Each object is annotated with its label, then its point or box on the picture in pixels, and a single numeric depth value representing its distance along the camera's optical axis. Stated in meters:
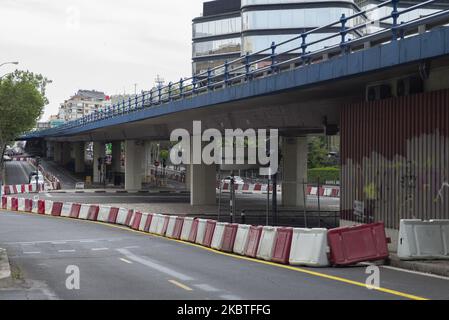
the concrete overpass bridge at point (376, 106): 16.05
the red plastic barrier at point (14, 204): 42.86
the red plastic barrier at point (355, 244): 15.65
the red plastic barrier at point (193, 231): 22.92
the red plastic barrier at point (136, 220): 29.19
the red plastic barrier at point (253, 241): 18.14
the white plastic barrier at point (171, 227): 25.10
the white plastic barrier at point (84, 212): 35.09
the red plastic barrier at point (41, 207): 39.75
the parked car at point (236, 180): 74.81
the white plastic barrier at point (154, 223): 27.03
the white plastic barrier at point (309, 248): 15.75
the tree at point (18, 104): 81.75
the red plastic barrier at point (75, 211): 36.06
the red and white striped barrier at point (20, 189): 59.94
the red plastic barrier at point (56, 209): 38.11
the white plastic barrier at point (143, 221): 28.29
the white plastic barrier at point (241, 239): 18.95
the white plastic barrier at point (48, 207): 39.00
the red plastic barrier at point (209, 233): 21.41
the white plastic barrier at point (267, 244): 17.34
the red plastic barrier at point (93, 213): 34.25
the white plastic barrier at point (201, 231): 22.17
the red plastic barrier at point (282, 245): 16.61
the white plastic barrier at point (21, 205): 42.28
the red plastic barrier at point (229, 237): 19.72
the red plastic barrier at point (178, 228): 24.39
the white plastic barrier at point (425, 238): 15.31
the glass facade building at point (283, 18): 86.44
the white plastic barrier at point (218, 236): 20.43
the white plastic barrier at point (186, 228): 23.58
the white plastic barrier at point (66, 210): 36.97
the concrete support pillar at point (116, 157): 87.56
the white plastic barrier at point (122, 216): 31.39
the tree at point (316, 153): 88.00
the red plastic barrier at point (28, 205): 41.31
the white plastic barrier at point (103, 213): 33.22
